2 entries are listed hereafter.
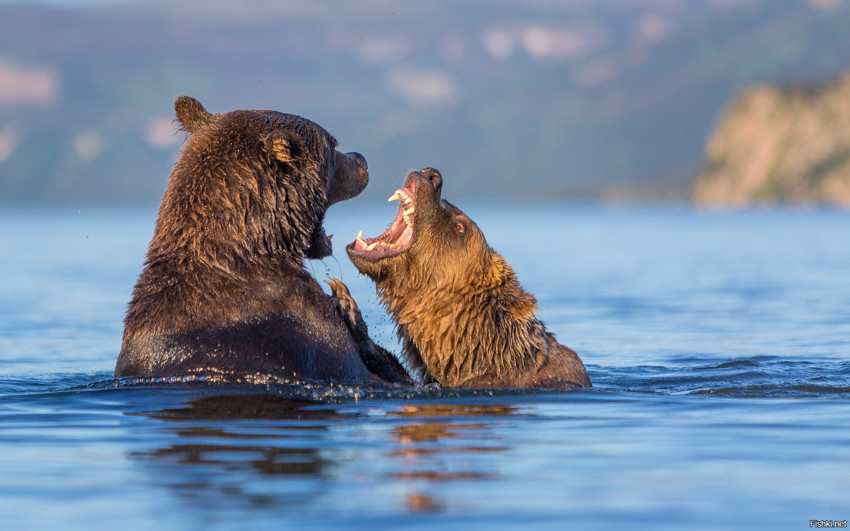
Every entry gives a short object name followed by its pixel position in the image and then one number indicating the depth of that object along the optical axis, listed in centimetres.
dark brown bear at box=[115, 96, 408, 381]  1549
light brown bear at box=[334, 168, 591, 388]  1794
